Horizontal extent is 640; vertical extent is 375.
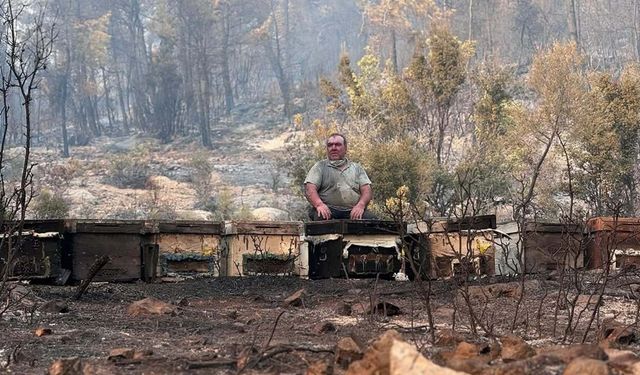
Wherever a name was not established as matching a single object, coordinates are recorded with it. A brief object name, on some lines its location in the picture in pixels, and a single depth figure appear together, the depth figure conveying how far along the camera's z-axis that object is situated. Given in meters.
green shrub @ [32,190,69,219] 28.20
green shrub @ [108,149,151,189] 45.25
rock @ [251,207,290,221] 37.16
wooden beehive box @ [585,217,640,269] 11.12
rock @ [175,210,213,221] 36.44
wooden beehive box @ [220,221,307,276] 11.31
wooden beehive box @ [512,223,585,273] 11.40
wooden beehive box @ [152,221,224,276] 11.16
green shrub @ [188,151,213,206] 42.44
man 12.02
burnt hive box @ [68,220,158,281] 10.74
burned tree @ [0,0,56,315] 6.96
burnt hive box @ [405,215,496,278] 11.00
